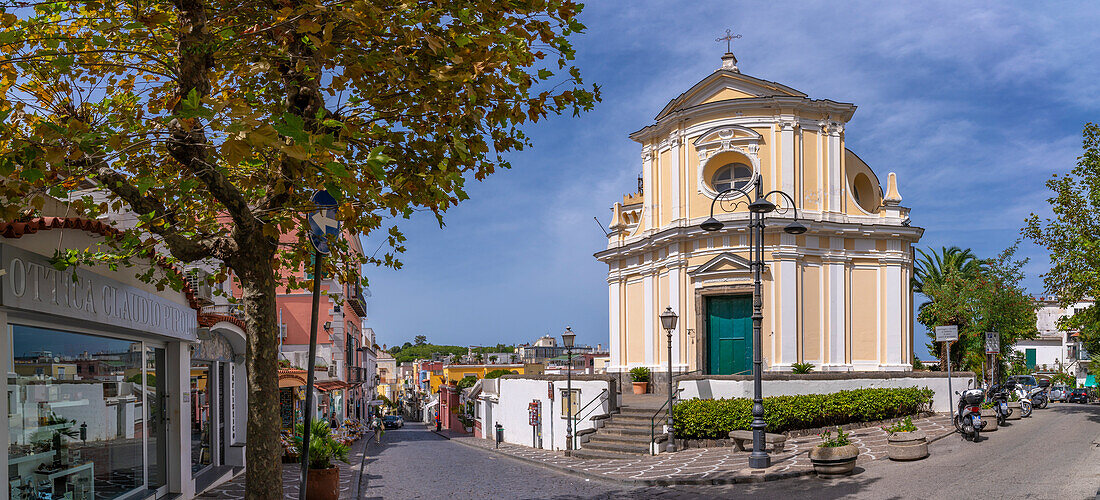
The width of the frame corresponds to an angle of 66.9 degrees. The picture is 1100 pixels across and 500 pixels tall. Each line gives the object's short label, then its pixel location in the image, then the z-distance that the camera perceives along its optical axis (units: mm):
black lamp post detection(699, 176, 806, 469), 14352
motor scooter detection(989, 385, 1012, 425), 20031
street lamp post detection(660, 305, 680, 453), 20266
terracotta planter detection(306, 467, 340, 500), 11547
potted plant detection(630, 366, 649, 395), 25981
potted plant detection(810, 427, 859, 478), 13367
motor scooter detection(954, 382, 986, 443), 16766
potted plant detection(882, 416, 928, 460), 14625
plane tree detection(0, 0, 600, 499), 6414
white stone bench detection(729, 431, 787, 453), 16328
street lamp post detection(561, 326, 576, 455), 20953
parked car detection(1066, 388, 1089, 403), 43288
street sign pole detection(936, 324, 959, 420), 18500
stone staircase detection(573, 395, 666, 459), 18719
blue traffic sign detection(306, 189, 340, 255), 6321
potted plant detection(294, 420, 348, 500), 11562
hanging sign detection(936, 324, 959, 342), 18500
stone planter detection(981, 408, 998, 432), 18828
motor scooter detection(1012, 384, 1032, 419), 23350
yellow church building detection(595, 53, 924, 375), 24828
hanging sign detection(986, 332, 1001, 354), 21234
